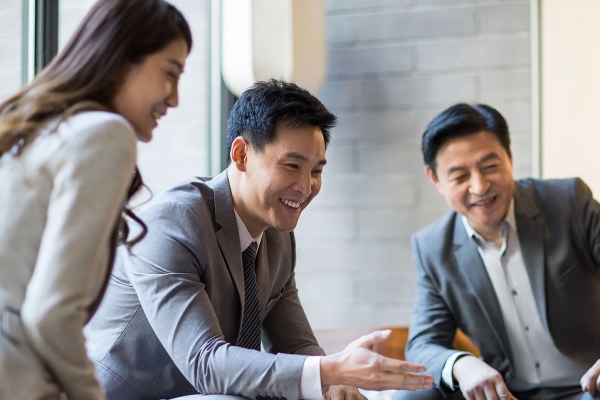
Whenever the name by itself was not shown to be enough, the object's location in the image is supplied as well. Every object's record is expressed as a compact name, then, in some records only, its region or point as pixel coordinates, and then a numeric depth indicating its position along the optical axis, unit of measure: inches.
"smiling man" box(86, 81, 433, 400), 68.5
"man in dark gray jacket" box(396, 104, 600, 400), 87.4
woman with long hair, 54.8
